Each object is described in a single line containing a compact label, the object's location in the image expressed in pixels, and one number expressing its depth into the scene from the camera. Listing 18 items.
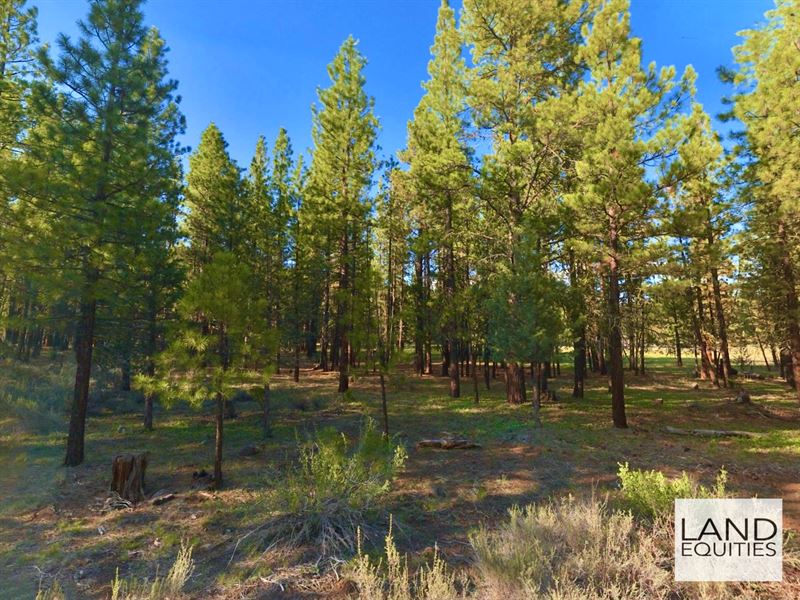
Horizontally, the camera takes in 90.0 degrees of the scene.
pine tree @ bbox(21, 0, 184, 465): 9.62
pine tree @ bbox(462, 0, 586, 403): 14.55
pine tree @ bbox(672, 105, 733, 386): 11.45
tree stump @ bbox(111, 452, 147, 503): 8.02
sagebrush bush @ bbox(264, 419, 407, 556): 5.70
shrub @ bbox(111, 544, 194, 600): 4.15
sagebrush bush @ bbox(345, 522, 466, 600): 3.70
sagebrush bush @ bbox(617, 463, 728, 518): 5.53
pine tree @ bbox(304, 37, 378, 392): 20.23
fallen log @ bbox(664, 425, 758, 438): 12.27
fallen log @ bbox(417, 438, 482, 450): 11.04
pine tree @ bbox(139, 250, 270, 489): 7.98
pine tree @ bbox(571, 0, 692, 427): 12.12
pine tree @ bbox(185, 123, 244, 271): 17.94
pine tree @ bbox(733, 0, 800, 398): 11.86
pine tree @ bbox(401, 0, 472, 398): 15.91
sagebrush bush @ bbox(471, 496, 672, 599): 3.90
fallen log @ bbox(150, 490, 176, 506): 7.73
